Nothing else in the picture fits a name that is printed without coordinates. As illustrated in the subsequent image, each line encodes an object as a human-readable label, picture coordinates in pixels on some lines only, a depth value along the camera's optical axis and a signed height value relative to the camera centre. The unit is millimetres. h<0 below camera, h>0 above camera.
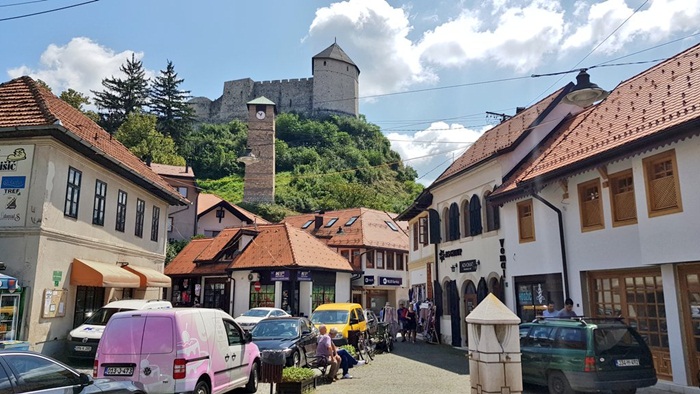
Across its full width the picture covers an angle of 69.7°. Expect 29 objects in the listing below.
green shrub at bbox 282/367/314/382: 10508 -1756
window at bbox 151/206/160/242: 23625 +3182
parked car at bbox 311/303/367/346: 17859 -991
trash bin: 10086 -1485
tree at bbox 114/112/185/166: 58438 +17751
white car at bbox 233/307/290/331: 24312 -1115
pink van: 8203 -1002
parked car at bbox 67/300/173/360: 14953 -1125
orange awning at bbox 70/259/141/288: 16375 +534
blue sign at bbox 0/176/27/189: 14914 +3223
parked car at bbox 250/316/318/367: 13602 -1317
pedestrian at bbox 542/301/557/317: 13172 -593
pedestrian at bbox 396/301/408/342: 25250 -1450
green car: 9211 -1277
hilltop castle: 102000 +40780
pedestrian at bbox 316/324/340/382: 12891 -1632
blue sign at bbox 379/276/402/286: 42312 +775
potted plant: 10422 -1863
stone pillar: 7117 -874
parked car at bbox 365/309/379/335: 21198 -1354
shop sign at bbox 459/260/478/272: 19484 +948
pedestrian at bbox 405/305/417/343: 24891 -1698
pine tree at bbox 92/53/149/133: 70875 +27089
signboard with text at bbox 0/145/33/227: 14836 +3172
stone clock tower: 75938 +20865
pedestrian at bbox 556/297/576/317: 12172 -497
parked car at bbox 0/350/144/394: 5883 -1046
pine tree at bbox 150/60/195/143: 78500 +28591
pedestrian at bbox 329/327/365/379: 13669 -1891
